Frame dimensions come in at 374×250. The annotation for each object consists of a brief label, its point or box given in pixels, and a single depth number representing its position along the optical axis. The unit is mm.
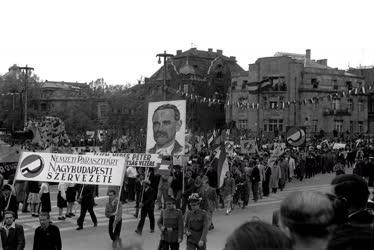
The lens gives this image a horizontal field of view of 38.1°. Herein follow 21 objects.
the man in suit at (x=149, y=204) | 14617
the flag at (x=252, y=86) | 67819
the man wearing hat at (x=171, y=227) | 10109
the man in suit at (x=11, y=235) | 8727
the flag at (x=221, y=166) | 17670
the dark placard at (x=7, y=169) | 20247
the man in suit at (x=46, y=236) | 8414
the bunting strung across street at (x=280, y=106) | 66250
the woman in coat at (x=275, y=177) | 24109
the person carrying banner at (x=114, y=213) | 12430
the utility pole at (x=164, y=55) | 30352
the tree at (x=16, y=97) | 70812
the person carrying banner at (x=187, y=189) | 17212
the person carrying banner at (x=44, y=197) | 15961
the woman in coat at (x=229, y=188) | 18469
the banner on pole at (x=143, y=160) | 18109
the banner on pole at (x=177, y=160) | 21759
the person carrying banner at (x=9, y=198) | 13812
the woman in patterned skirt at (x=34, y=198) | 17656
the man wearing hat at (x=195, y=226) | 9797
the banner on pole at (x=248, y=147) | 28438
